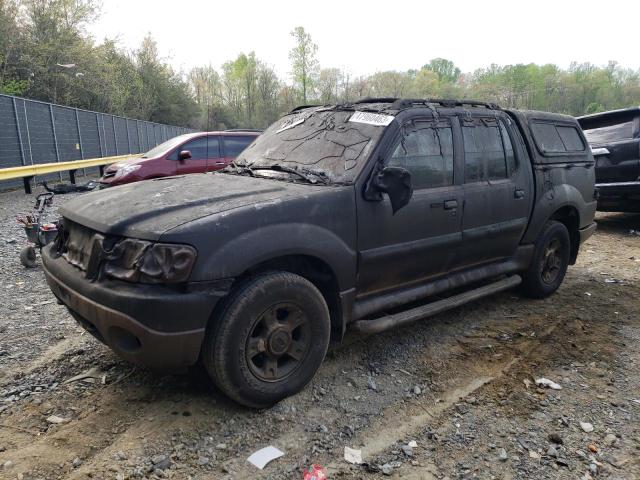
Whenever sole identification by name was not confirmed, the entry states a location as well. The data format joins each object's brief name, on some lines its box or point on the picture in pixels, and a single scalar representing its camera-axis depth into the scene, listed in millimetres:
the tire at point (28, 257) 5520
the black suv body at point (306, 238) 2467
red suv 9117
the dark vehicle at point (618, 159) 7691
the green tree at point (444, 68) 105250
